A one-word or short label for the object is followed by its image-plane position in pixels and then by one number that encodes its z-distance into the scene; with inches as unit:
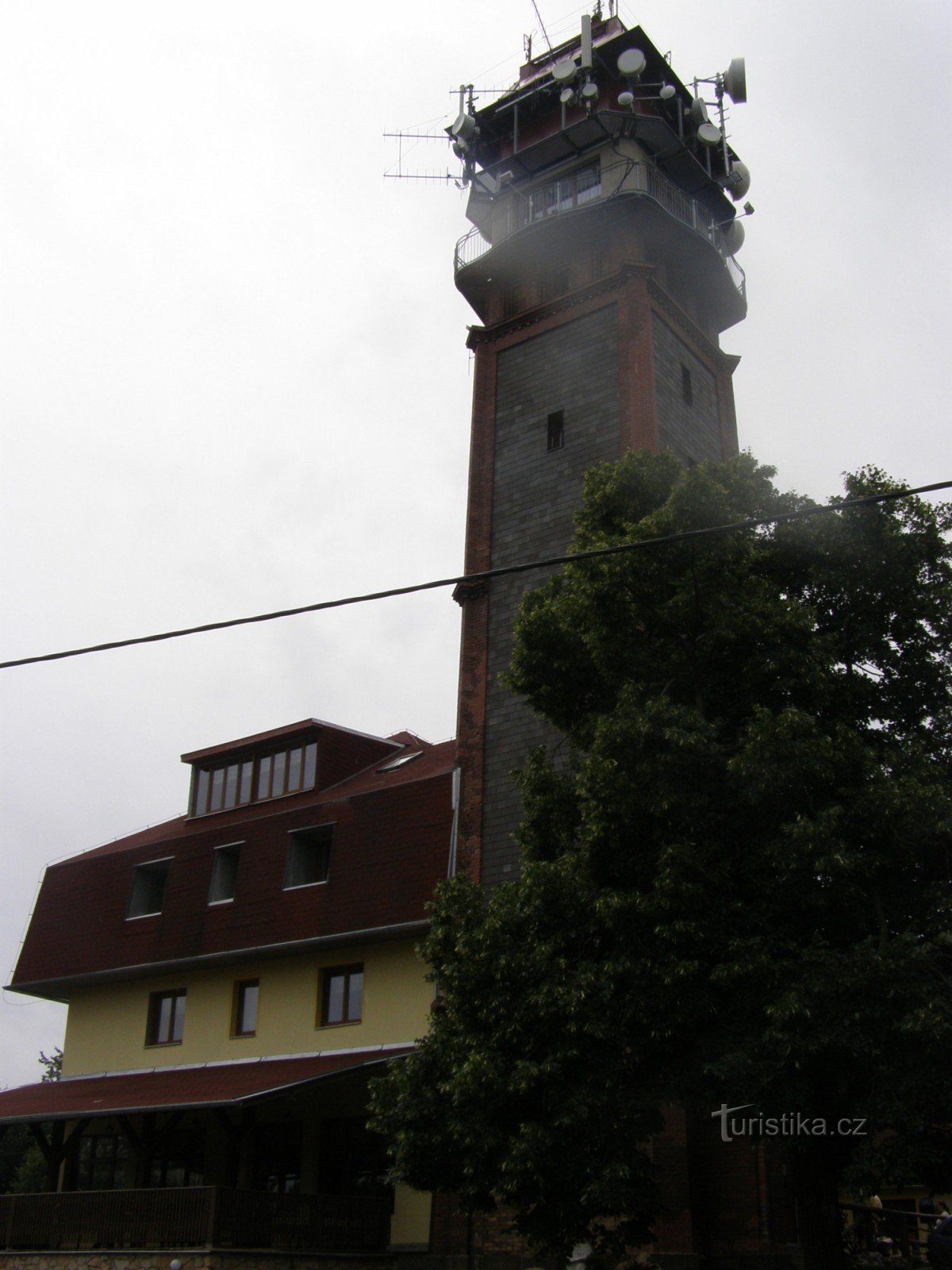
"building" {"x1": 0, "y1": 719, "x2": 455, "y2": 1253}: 960.9
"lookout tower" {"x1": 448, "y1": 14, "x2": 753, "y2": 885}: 1138.0
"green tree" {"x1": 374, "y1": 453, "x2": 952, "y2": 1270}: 588.4
